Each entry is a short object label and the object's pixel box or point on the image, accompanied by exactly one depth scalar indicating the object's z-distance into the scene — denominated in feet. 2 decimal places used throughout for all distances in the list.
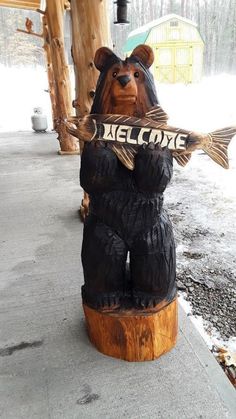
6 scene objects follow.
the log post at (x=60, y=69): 15.93
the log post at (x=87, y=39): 7.97
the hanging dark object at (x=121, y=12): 8.96
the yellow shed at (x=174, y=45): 43.14
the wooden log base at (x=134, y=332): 4.62
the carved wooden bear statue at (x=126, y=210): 4.12
